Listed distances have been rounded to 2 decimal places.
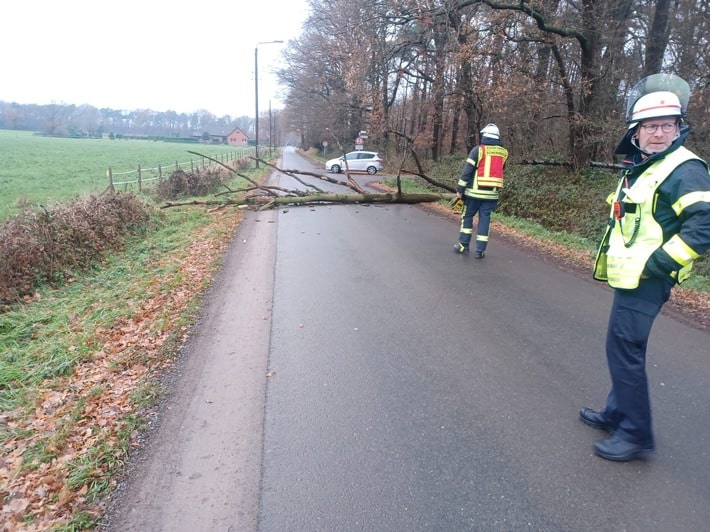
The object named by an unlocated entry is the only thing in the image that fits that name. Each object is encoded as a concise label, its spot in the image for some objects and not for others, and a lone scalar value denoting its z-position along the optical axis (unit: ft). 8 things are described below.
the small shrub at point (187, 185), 51.18
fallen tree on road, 42.80
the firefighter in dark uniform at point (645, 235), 8.09
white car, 96.89
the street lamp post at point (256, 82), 89.40
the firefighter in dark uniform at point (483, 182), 24.85
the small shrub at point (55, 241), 22.45
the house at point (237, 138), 418.31
